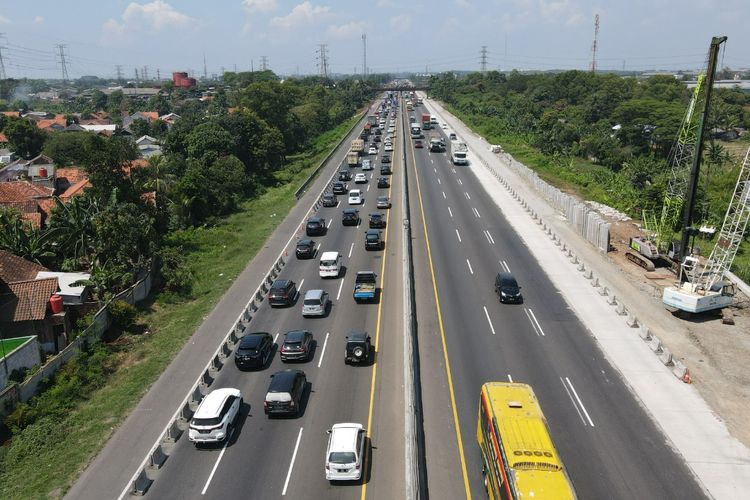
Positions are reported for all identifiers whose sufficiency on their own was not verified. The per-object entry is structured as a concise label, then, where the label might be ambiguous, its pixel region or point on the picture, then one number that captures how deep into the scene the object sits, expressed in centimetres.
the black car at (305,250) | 5065
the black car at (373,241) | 5212
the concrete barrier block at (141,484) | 2264
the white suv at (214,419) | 2500
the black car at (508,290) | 3934
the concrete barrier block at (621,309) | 3803
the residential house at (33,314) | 3594
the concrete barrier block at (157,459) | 2394
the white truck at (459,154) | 9525
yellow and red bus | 1742
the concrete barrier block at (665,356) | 3156
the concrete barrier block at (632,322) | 3623
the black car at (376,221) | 5852
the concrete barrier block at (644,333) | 3425
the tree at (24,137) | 10925
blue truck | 4009
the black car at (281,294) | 4006
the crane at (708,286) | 3769
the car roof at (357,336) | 3169
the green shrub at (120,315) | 3934
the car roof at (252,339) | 3212
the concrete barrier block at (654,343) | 3282
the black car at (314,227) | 5775
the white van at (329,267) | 4556
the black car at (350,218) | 6112
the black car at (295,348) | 3209
